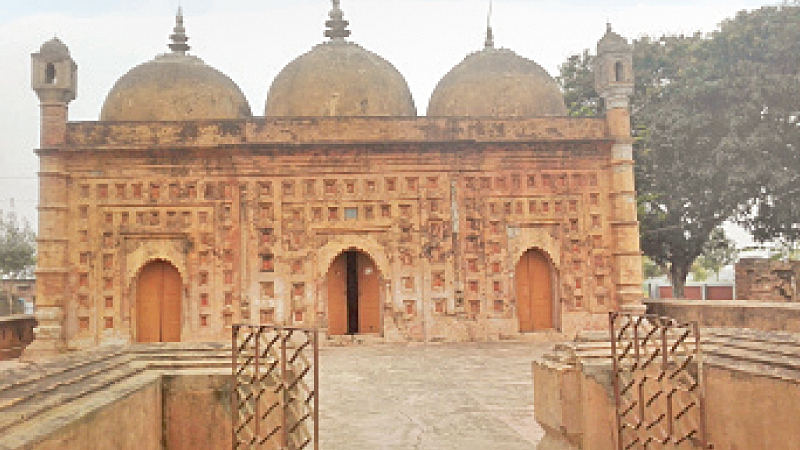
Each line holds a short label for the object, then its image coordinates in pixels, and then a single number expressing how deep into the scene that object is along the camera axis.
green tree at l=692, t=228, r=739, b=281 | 18.84
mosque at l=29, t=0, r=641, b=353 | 12.68
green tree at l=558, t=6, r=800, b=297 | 16.22
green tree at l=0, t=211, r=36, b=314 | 29.91
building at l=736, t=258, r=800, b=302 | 13.34
